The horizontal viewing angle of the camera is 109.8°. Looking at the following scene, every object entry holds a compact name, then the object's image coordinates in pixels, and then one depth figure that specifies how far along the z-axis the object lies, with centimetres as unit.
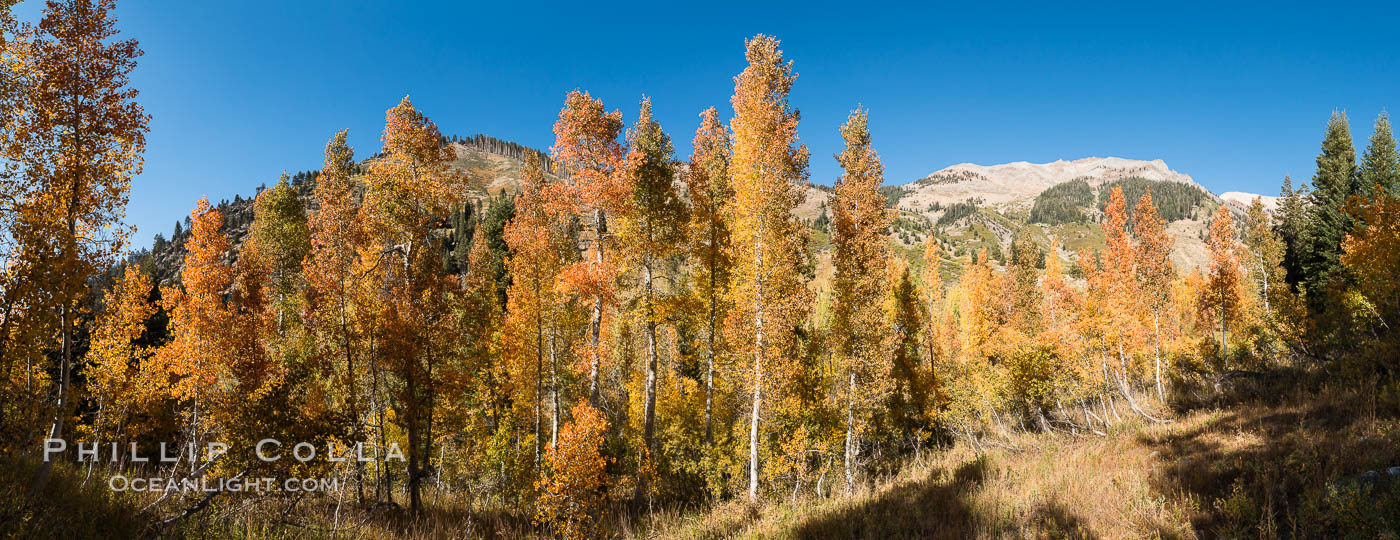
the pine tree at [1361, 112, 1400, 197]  2884
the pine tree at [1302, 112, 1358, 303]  2980
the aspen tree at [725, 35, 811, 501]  1414
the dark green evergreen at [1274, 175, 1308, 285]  3381
